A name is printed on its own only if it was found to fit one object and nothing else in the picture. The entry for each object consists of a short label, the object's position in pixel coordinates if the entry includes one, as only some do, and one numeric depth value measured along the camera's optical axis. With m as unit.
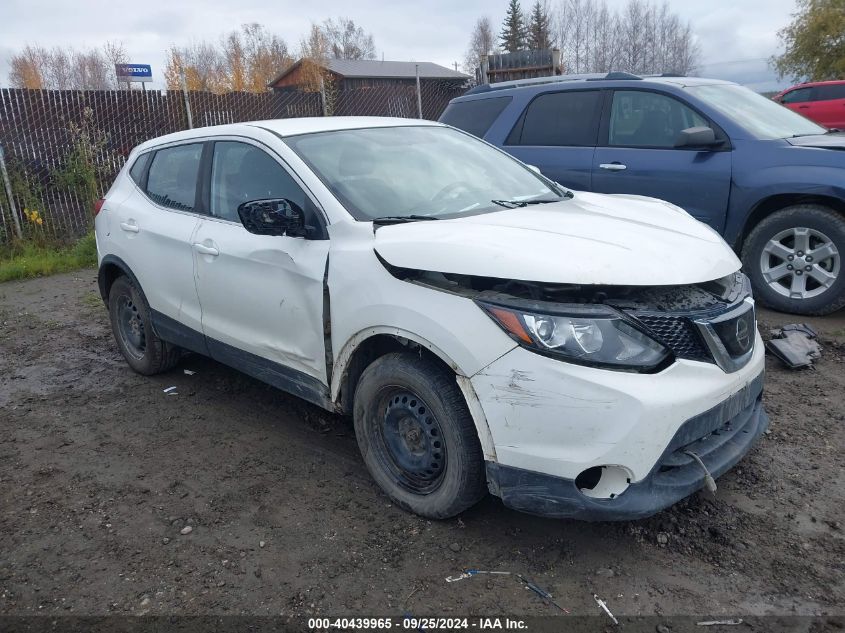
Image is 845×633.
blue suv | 5.23
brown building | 38.54
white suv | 2.51
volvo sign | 13.04
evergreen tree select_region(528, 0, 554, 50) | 51.12
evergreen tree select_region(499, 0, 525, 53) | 56.34
